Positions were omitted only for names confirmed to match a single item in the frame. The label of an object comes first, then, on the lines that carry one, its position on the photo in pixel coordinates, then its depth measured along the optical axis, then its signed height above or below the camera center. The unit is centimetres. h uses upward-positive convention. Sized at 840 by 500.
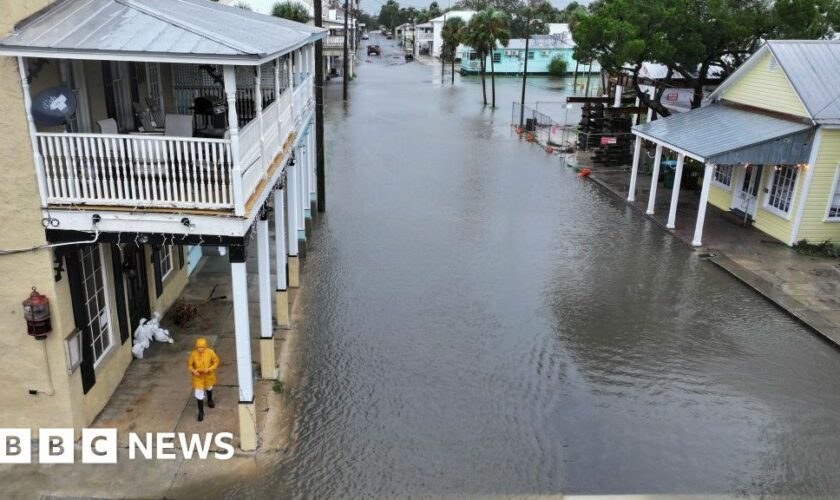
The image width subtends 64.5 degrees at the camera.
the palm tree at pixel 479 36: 4703 -3
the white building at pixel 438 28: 9361 +90
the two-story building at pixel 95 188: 780 -196
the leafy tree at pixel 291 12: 4784 +129
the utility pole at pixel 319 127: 2031 -284
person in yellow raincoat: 947 -463
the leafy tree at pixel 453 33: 5597 +18
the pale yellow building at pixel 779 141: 1783 -260
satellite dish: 788 -95
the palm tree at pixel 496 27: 4681 +63
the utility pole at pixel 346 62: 4761 -214
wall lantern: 840 -352
